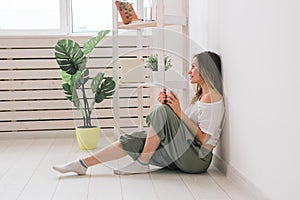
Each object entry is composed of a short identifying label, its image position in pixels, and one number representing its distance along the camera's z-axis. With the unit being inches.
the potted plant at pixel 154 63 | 134.0
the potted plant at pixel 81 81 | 147.3
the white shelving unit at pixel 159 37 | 117.8
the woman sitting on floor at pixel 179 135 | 107.5
